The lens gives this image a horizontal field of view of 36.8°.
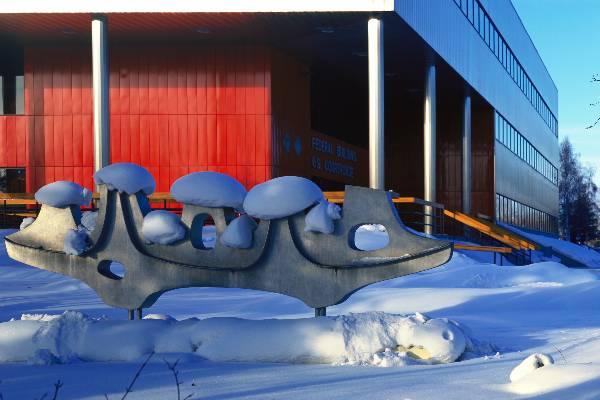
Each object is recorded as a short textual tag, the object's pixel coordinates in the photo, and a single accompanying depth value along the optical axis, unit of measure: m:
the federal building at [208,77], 25.23
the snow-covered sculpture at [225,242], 9.31
